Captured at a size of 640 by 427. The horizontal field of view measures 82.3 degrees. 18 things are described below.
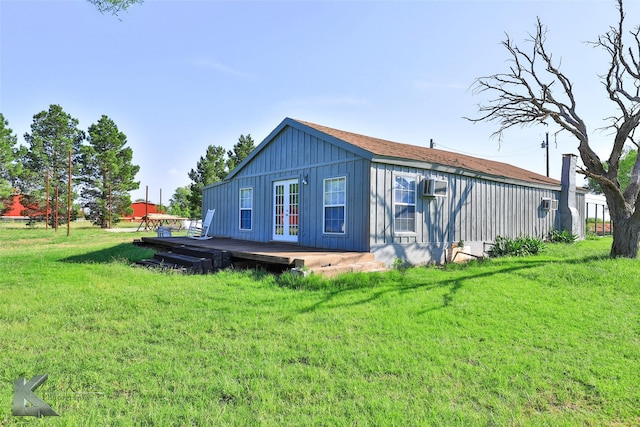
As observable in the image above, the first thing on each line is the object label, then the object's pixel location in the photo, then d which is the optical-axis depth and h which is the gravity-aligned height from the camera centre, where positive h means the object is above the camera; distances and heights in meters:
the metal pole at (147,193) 30.03 +2.27
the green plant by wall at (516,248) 10.57 -0.72
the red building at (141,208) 47.72 +1.62
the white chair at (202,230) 12.94 -0.33
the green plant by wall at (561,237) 13.66 -0.51
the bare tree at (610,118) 9.45 +3.40
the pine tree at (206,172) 31.27 +4.29
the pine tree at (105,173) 29.06 +3.80
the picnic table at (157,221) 25.22 -0.03
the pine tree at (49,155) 28.22 +5.26
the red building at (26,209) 28.28 +0.83
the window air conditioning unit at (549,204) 13.71 +0.74
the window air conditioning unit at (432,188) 8.92 +0.86
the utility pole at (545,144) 29.03 +6.30
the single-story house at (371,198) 8.29 +0.67
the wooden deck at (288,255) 6.88 -0.68
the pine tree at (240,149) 32.88 +6.46
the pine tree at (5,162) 24.78 +3.95
